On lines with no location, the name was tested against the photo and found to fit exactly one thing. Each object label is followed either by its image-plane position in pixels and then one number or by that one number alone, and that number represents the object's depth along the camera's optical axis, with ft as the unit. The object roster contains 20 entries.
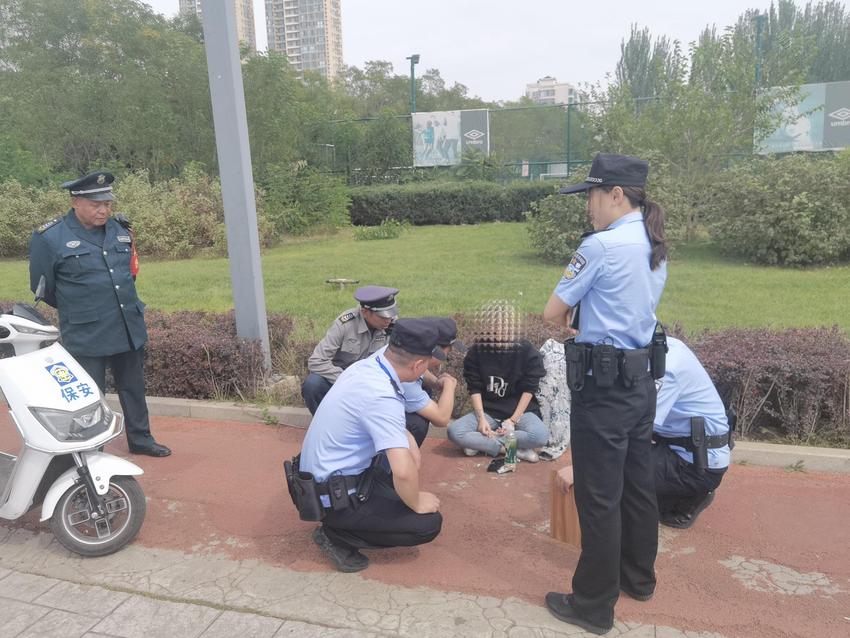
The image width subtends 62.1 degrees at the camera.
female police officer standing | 8.59
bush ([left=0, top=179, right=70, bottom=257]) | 48.49
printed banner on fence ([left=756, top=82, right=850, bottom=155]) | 72.02
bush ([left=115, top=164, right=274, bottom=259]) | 45.29
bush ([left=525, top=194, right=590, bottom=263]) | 35.94
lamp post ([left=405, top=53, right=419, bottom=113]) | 90.91
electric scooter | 11.03
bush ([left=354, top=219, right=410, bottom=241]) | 55.21
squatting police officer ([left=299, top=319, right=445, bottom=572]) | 9.74
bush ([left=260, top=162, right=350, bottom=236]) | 52.80
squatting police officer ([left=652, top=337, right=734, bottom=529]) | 11.07
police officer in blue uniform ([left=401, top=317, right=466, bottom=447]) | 12.37
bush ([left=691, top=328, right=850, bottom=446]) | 14.29
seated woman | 14.65
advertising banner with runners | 81.35
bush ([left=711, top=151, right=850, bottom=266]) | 33.73
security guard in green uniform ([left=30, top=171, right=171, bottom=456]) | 13.73
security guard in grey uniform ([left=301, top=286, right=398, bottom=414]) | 15.05
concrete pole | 17.11
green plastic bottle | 14.17
